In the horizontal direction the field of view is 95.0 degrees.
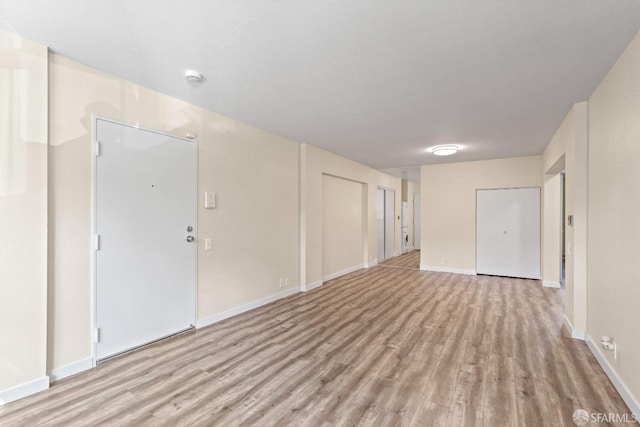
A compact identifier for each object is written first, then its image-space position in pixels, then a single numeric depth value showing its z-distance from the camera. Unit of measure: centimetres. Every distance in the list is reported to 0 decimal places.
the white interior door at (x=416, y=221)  1119
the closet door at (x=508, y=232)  615
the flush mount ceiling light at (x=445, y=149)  513
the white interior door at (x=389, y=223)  854
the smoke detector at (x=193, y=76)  260
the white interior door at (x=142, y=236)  266
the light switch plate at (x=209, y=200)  353
